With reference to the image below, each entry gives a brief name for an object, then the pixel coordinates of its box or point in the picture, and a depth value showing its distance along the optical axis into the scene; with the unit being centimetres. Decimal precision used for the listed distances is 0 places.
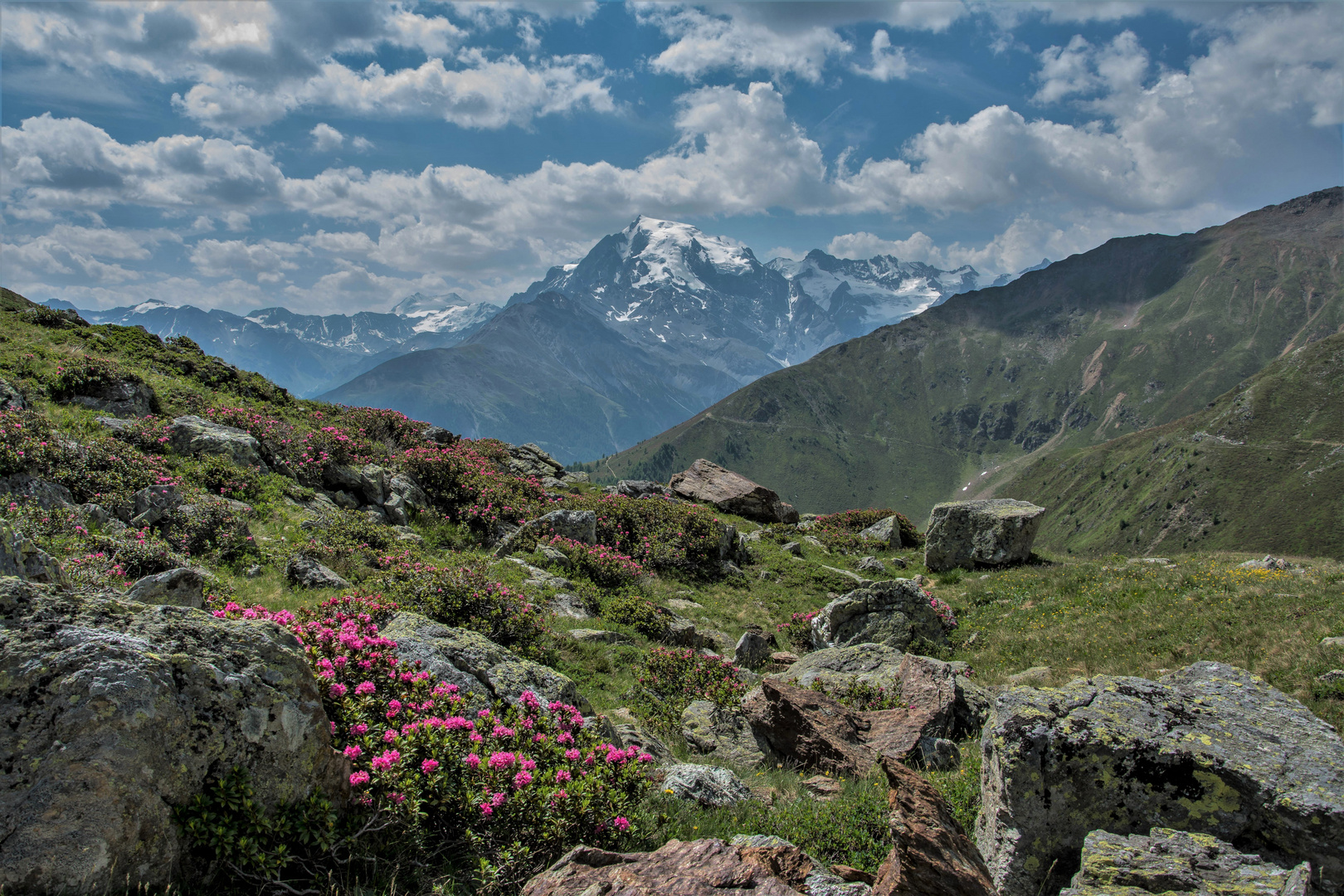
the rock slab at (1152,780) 650
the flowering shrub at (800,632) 2112
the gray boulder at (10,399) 1775
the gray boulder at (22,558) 793
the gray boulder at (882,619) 1923
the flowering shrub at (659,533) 2838
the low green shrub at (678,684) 1345
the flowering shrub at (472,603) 1426
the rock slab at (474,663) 913
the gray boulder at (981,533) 2831
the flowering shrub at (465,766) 637
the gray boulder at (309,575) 1488
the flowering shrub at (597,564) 2370
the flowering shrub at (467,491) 2602
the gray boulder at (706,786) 862
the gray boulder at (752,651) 1845
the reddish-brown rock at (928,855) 592
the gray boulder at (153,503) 1532
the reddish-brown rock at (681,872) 552
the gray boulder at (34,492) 1391
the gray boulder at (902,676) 1269
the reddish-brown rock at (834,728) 1115
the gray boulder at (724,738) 1193
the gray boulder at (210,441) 1998
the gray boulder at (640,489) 4238
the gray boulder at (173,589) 1036
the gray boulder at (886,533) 3794
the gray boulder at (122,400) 2155
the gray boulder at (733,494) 4303
